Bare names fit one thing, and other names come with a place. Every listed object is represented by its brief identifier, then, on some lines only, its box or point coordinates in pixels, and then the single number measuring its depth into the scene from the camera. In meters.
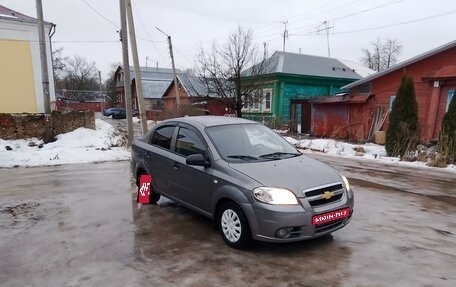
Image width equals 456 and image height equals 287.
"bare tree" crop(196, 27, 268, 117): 22.16
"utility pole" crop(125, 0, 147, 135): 14.42
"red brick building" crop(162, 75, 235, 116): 25.77
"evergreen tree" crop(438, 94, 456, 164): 11.68
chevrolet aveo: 4.20
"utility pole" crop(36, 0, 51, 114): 15.77
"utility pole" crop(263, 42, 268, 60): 24.18
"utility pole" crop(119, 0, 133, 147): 14.77
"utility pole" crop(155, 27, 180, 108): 30.09
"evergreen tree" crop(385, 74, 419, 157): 13.32
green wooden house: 24.91
